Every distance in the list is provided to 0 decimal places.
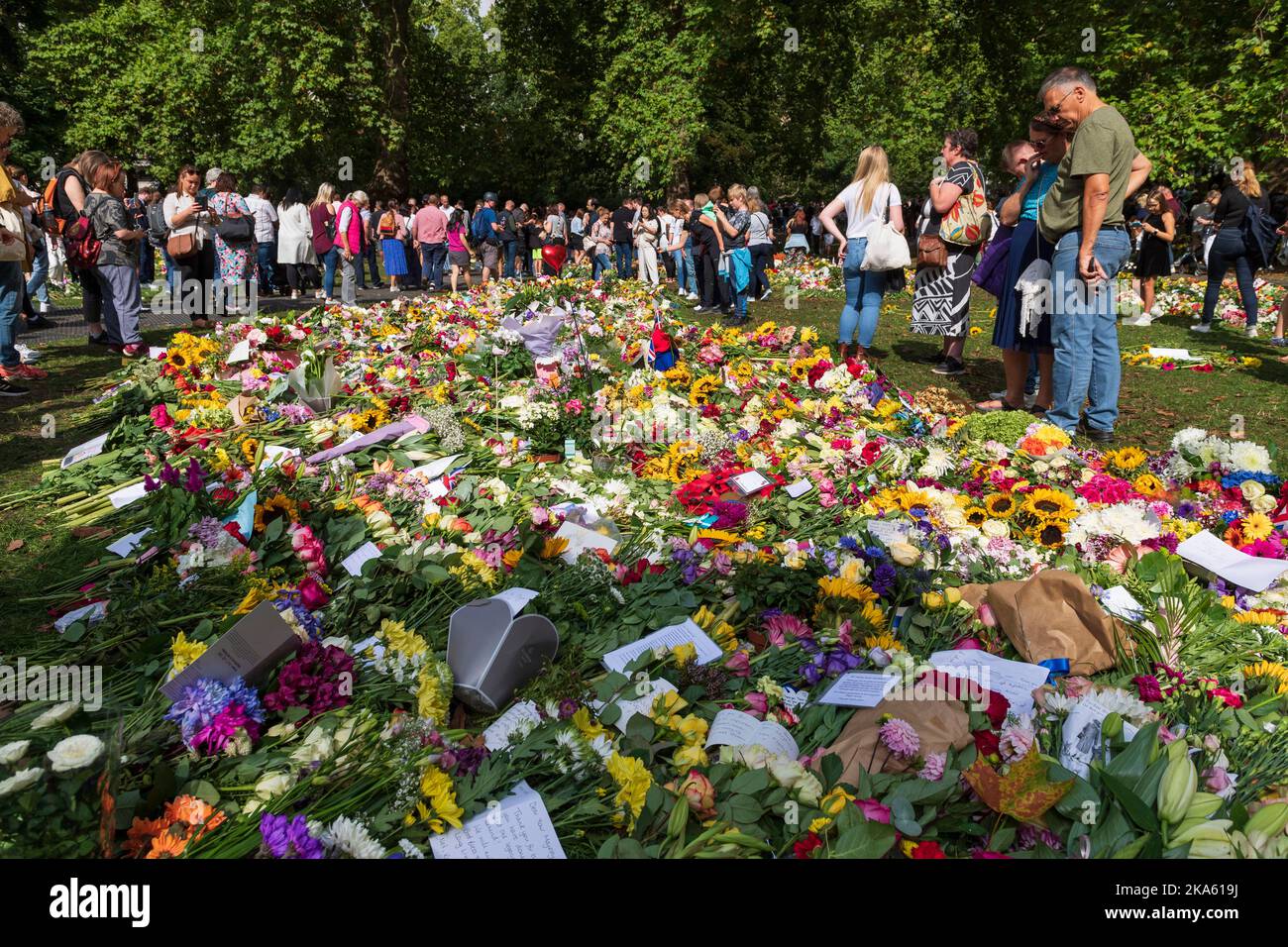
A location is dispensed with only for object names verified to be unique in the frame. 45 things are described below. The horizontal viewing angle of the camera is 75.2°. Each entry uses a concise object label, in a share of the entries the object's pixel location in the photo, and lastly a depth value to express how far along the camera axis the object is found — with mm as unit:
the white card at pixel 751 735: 2215
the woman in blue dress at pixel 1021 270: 5410
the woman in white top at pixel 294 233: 12695
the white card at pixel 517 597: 2684
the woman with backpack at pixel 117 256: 7316
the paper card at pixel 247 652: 2209
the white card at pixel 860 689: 2324
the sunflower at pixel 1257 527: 3451
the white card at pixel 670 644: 2656
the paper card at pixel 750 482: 4023
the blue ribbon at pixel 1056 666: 2568
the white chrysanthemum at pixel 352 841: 1779
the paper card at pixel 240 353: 6363
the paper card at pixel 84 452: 4680
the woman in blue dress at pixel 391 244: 15180
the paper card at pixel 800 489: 3982
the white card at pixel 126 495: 4007
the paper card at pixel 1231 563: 3111
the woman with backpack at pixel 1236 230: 8664
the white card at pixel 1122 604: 2885
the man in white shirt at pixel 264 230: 13188
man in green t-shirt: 4750
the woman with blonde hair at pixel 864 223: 6844
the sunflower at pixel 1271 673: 2518
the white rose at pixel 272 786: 1914
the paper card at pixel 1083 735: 2088
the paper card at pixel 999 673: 2383
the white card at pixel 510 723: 2245
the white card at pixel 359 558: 3193
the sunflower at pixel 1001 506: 3709
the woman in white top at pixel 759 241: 11914
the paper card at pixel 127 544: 3447
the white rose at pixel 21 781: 1614
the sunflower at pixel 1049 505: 3559
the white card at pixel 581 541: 3314
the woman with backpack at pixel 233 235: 10125
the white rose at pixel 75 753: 1675
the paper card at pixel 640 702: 2389
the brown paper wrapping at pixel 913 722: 2121
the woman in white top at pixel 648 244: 15344
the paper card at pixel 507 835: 1861
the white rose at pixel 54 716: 1909
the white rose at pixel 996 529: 3467
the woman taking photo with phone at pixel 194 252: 8820
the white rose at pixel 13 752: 1706
